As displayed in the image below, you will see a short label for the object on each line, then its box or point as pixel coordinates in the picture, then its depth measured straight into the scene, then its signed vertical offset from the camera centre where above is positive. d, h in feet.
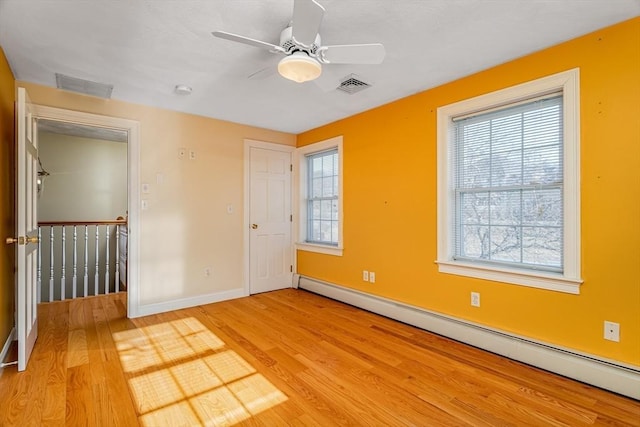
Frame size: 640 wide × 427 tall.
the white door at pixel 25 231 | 7.29 -0.49
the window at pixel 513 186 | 7.34 +0.72
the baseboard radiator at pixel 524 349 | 6.56 -3.49
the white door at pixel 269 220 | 14.48 -0.42
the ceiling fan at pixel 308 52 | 5.65 +3.23
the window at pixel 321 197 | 13.93 +0.72
